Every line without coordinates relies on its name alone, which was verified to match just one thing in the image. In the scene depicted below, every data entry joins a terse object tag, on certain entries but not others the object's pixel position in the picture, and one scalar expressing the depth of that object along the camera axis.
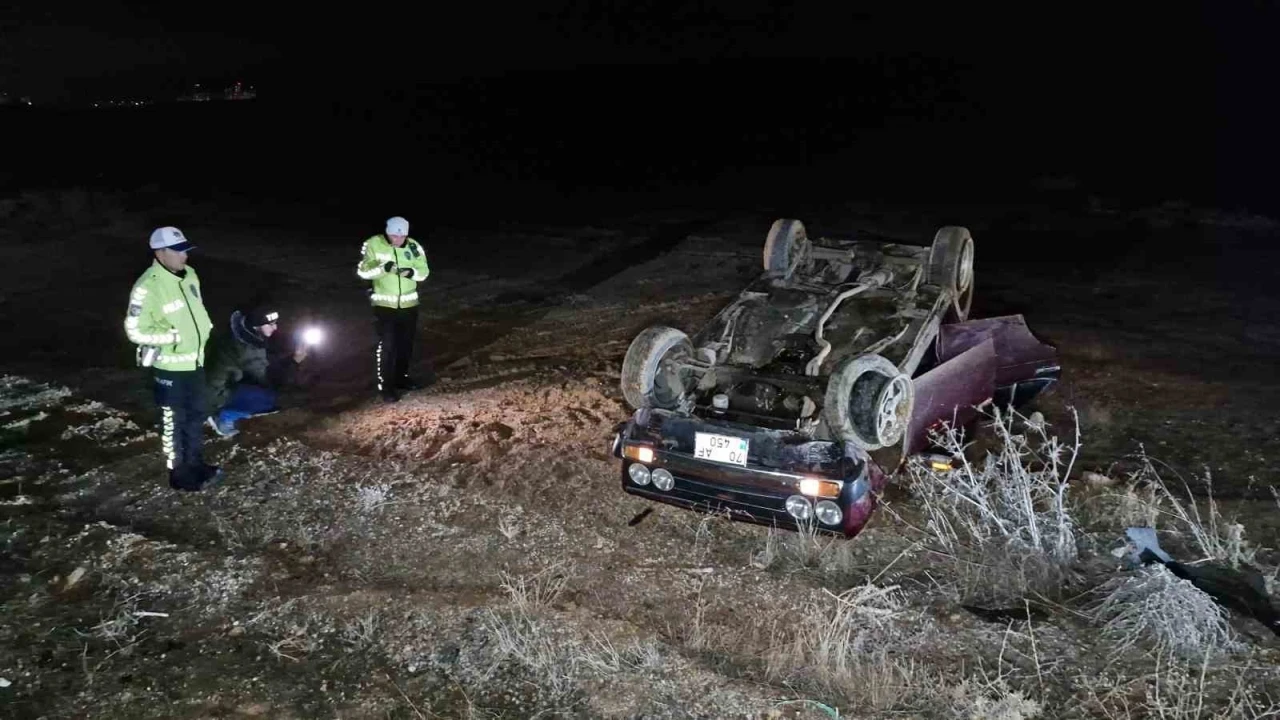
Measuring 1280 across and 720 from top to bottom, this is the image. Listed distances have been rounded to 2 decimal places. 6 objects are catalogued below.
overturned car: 5.37
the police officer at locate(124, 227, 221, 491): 6.03
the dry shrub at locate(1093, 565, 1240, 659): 4.47
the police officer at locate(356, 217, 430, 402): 8.16
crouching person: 7.48
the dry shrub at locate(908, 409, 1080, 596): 5.18
